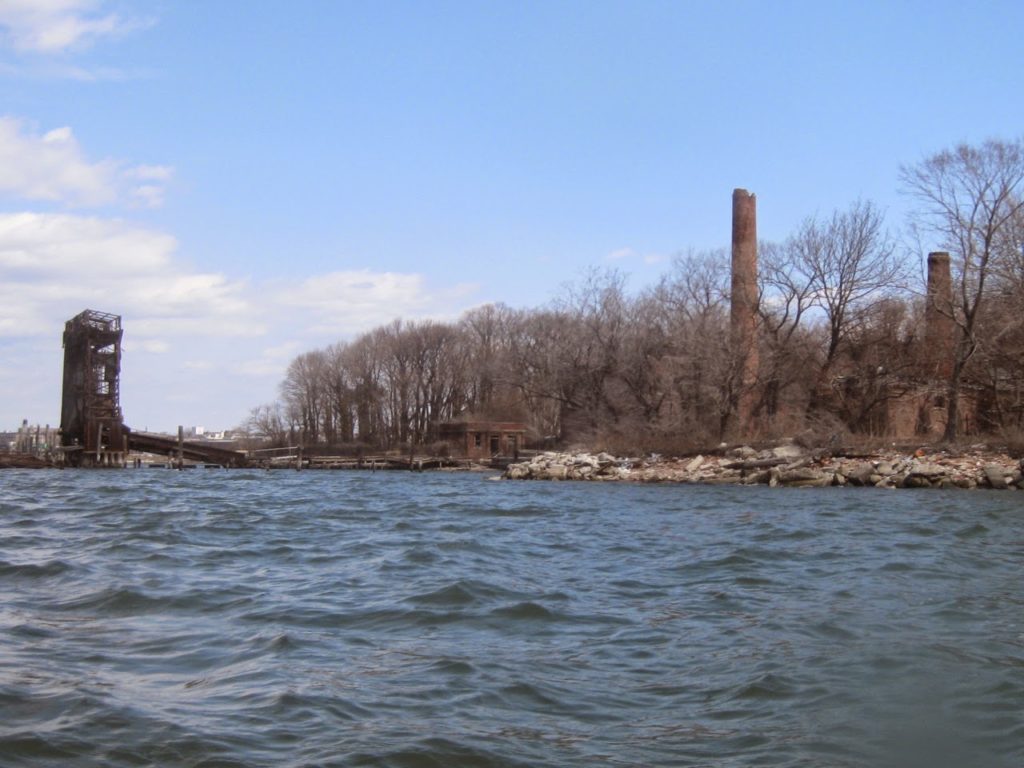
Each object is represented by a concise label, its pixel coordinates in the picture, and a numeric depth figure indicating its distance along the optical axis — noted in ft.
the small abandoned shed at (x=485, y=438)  233.55
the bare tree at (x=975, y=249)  105.81
